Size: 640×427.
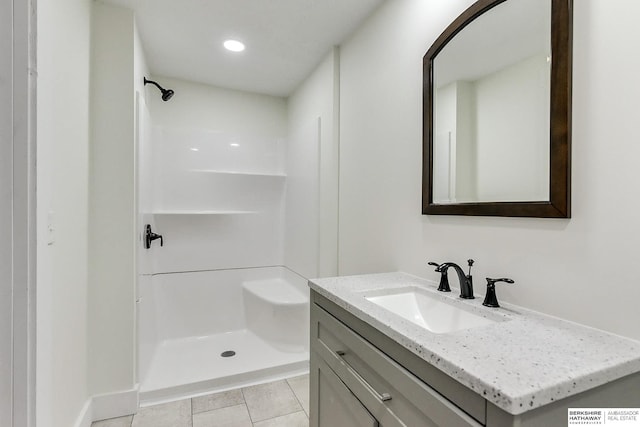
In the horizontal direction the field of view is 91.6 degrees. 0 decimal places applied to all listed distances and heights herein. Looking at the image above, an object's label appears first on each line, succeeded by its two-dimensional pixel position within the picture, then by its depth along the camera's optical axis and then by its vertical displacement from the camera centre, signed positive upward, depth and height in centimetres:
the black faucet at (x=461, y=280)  117 -25
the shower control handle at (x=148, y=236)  233 -19
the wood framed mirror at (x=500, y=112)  96 +38
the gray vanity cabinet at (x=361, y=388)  74 -52
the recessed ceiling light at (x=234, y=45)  222 +123
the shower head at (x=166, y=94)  250 +96
